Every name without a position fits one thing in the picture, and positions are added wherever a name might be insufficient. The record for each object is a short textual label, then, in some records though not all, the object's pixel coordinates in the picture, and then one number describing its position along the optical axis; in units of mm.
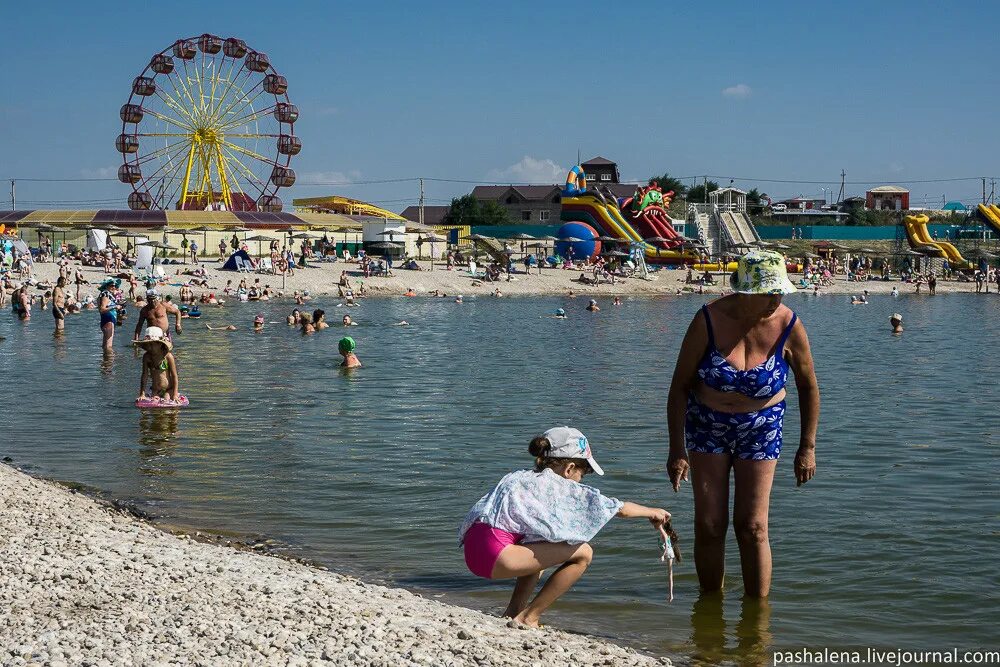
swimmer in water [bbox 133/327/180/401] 12984
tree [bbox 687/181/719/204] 106988
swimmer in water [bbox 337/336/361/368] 20438
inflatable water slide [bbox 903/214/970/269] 69438
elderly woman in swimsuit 5078
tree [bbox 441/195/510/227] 92688
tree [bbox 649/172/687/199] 112131
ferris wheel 62031
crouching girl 4902
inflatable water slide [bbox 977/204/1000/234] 71562
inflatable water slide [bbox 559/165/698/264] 61500
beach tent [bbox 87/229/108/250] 52969
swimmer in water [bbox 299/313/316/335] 28078
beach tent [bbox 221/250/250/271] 50250
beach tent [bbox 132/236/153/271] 48125
